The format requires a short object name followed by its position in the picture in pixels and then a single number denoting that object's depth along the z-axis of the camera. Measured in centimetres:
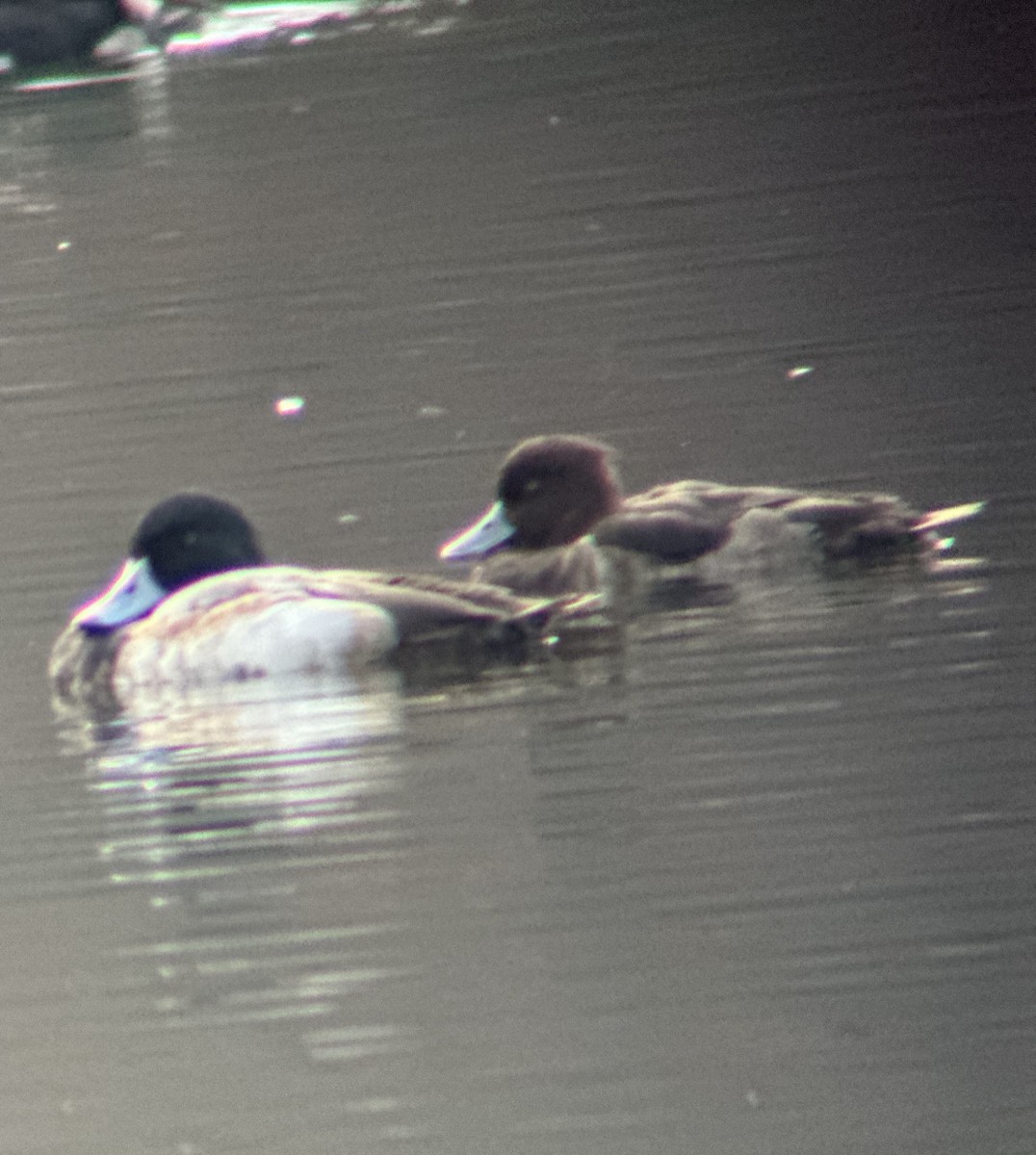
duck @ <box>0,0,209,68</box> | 3812
